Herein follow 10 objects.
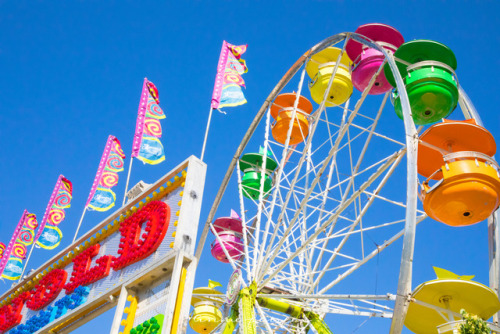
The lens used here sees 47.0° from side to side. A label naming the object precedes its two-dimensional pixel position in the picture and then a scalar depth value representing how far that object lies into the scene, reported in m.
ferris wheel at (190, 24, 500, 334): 7.89
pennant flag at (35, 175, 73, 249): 15.32
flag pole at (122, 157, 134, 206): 12.25
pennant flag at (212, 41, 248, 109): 13.22
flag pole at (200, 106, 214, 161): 9.49
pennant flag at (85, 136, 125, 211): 13.62
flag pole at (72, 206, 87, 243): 13.35
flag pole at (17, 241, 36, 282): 15.04
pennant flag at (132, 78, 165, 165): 12.48
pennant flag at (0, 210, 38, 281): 16.06
